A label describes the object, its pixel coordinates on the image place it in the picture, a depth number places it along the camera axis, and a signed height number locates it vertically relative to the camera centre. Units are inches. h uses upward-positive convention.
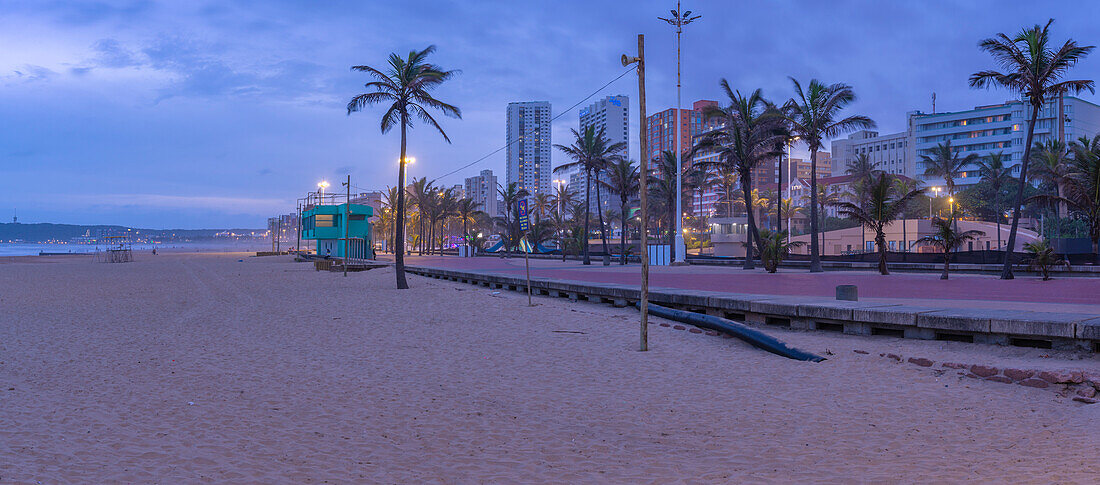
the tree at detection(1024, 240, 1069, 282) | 880.3 -12.8
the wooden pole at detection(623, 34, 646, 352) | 421.4 +50.0
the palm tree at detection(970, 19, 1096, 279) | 848.3 +246.6
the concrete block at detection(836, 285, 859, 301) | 521.7 -34.9
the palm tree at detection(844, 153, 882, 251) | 3405.5 +445.0
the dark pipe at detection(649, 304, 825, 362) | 385.4 -56.7
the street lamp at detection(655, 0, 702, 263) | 1483.8 +504.4
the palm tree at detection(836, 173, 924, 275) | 1069.8 +62.4
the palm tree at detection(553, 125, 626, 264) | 1672.0 +252.0
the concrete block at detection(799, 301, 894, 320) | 468.4 -44.8
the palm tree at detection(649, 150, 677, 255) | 1842.4 +197.1
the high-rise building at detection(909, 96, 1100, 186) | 4320.9 +850.8
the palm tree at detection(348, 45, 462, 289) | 965.2 +234.2
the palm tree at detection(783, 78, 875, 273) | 1180.5 +242.3
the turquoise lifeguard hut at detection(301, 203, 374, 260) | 2364.7 +90.7
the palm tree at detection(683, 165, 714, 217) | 3035.7 +334.6
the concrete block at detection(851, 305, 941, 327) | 436.5 -44.6
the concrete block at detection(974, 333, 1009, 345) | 399.0 -56.0
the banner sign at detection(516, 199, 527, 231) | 642.8 +36.7
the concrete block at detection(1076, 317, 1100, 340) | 357.1 -44.3
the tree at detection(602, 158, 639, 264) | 1711.4 +183.2
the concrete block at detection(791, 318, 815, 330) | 495.8 -57.3
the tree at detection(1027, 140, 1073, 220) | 1927.9 +300.4
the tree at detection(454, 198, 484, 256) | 3142.7 +199.2
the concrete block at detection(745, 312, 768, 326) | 530.6 -57.4
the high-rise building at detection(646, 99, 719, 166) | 7474.4 +1403.0
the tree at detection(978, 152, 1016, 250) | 2460.4 +324.4
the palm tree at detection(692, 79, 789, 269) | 1314.0 +234.1
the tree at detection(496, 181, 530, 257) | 2775.6 +107.6
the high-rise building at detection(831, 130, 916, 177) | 5226.4 +860.3
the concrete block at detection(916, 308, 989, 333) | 404.8 -45.3
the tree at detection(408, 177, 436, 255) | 3243.1 +258.8
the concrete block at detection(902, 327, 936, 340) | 430.9 -56.2
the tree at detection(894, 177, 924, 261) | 2835.4 +218.8
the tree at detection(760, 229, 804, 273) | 1151.8 -2.8
